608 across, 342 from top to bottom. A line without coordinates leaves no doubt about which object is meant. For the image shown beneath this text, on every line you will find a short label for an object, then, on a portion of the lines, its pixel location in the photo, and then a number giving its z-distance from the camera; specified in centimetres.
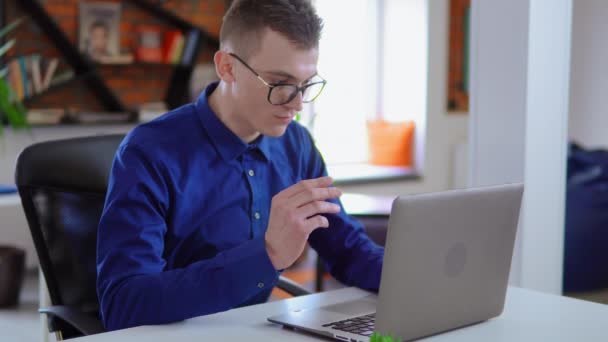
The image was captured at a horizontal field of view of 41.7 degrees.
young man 139
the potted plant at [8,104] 416
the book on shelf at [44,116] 458
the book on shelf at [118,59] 481
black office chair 179
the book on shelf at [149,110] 500
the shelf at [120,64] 468
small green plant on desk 84
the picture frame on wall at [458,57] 608
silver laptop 122
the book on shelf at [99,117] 475
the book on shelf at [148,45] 502
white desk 134
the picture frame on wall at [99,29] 480
